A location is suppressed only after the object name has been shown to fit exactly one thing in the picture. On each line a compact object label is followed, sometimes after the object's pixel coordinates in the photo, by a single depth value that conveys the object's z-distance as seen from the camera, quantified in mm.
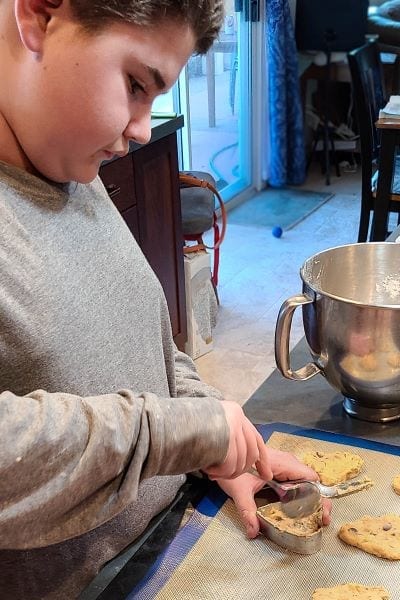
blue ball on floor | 3627
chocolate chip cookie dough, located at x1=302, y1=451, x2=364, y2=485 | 806
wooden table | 2492
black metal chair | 2824
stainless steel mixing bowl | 812
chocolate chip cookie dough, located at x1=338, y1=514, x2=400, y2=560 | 709
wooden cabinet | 2021
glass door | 3611
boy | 535
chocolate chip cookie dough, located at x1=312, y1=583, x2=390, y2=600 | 655
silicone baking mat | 673
